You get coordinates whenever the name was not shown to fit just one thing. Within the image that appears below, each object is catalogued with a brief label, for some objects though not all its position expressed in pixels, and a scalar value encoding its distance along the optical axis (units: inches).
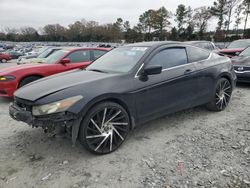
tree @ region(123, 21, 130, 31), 2517.3
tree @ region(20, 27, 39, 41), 2669.1
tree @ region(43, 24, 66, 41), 2601.6
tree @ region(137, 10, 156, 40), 2118.1
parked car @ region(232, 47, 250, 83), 218.3
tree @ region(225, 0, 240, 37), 1496.4
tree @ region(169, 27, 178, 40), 1820.0
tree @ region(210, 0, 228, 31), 1513.3
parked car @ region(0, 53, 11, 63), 770.8
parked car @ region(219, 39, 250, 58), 317.2
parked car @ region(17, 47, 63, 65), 311.0
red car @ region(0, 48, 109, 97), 181.5
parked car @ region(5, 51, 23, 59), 940.0
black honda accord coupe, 92.8
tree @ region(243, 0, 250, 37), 1426.0
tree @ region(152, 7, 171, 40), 2024.3
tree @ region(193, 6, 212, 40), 1688.8
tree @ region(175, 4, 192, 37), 1873.5
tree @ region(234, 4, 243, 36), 1500.3
